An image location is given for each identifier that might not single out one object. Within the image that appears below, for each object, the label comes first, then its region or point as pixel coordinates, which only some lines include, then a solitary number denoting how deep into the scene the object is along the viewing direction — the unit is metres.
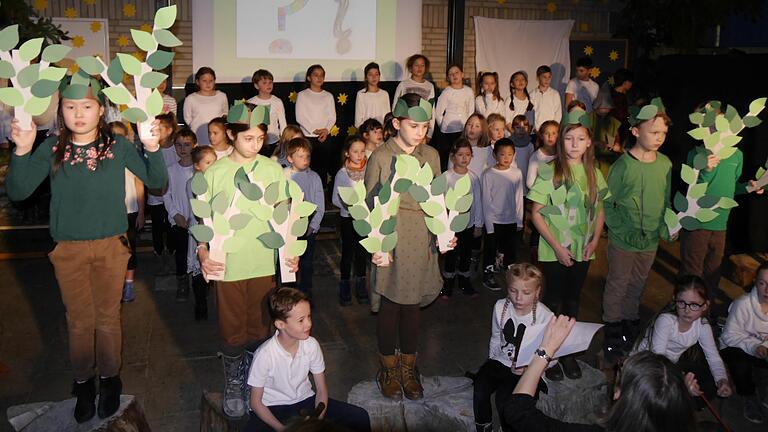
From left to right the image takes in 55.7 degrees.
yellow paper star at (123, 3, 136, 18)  8.04
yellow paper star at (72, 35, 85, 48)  7.90
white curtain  9.41
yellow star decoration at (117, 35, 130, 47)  7.96
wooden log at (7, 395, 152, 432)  3.16
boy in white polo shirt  2.99
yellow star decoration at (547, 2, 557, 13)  9.67
